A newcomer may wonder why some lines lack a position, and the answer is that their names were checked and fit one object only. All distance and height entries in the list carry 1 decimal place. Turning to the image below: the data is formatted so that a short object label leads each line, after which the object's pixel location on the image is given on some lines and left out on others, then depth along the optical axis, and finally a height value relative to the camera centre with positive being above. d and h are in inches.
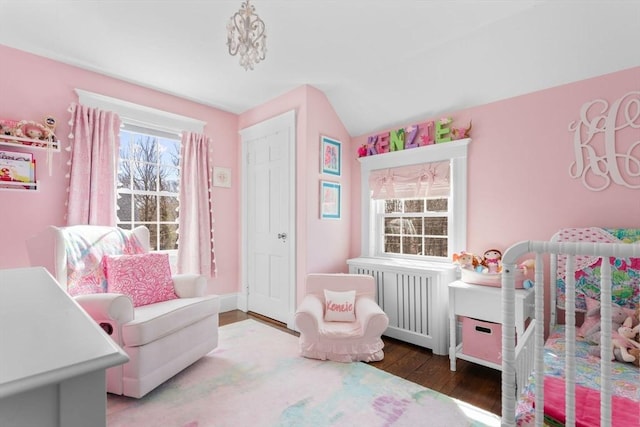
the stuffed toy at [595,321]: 64.7 -23.5
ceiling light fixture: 57.9 +34.5
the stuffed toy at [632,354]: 57.0 -26.5
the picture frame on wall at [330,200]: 126.1 +6.6
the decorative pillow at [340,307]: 101.9 -31.3
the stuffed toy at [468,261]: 93.7 -14.3
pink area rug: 67.5 -45.9
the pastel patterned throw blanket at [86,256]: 84.7 -12.3
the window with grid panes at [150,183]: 121.3 +13.5
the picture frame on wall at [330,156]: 127.0 +26.0
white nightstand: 81.0 -26.1
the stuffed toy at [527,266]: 88.0 -14.9
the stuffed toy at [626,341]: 57.7 -24.7
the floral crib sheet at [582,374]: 42.0 -27.0
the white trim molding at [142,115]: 108.6 +40.8
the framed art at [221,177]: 143.8 +18.6
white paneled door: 126.9 -1.2
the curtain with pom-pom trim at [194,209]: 131.6 +2.7
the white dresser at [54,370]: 16.3 -9.0
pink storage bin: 84.7 -35.8
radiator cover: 101.6 -30.0
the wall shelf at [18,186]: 92.4 +9.1
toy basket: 87.8 -18.5
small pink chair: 92.8 -37.0
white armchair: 72.6 -27.4
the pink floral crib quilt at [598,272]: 73.2 -14.2
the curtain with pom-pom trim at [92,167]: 103.0 +17.0
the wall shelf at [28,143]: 90.2 +22.4
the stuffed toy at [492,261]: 91.4 -14.1
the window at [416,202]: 110.7 +5.6
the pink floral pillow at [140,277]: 88.0 -18.9
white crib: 31.1 -12.1
